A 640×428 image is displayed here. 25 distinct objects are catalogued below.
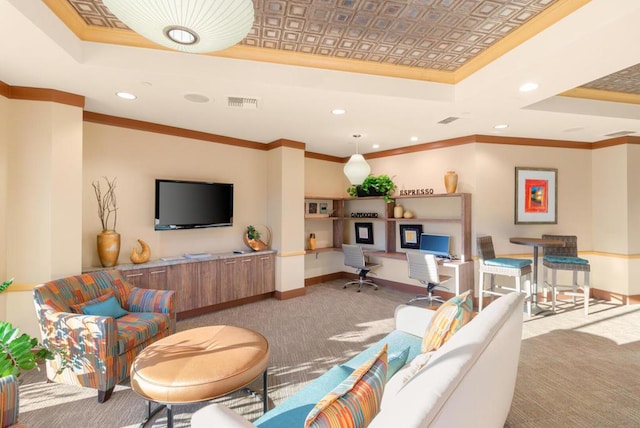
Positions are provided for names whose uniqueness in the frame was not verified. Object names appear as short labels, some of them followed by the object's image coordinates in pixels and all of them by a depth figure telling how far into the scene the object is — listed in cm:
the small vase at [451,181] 470
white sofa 88
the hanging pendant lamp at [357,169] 429
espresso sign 522
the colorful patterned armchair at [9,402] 139
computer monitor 494
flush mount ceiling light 113
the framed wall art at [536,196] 485
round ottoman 174
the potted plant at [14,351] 116
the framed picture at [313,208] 611
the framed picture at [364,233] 614
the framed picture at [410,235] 539
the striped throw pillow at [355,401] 97
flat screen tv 407
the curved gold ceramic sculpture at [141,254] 373
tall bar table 405
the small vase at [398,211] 547
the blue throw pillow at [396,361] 159
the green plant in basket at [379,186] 547
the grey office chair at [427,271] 439
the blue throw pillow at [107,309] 258
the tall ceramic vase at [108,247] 347
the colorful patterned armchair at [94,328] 229
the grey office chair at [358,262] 548
